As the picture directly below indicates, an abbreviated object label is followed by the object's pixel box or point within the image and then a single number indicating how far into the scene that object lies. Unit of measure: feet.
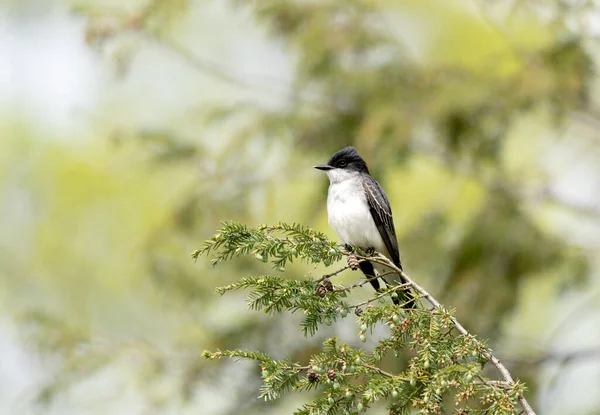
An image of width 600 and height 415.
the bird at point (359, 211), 31.24
